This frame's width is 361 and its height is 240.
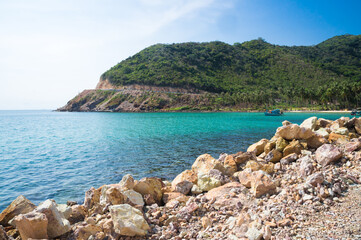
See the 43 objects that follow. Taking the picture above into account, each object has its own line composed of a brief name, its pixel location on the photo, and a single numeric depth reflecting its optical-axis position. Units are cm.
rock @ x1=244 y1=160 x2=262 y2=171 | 1219
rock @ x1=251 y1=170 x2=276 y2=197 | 902
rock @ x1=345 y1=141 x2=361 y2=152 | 1170
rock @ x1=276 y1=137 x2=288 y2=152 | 1440
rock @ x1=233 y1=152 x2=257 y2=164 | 1400
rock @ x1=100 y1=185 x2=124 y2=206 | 875
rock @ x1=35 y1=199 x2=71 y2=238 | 694
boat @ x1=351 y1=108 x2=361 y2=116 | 8188
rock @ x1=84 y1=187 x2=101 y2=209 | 987
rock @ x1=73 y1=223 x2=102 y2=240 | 686
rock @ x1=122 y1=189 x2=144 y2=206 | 887
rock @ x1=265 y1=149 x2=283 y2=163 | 1400
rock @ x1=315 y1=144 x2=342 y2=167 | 1073
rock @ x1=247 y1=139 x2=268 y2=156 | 1639
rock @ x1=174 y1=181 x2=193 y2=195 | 1075
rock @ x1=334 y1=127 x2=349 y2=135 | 1576
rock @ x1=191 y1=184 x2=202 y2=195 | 1076
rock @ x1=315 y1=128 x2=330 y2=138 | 1544
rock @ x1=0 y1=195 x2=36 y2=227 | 813
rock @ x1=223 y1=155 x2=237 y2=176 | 1273
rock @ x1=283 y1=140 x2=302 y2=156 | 1356
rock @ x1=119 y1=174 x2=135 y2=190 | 983
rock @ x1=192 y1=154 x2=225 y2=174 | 1262
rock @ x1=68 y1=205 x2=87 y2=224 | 870
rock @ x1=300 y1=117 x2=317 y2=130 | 1811
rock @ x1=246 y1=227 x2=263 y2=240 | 596
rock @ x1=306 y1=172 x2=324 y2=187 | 834
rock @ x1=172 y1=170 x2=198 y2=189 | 1169
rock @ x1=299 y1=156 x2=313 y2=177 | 1007
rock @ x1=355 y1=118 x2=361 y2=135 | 1688
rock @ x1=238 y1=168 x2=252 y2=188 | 1037
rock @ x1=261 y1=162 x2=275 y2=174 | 1174
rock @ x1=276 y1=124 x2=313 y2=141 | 1435
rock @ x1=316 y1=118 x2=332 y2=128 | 2028
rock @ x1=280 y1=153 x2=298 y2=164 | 1279
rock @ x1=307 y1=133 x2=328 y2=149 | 1413
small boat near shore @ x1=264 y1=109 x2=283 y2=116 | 10331
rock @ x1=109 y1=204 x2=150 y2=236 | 676
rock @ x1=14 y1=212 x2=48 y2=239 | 647
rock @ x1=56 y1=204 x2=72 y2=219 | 848
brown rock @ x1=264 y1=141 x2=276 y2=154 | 1525
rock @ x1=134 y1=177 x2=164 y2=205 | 1004
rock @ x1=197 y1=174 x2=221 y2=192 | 1076
